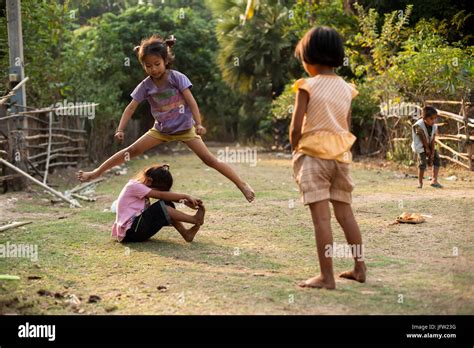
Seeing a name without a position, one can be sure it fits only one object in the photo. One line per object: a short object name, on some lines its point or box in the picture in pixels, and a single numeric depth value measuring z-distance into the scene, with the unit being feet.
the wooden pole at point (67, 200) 29.88
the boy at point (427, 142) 34.14
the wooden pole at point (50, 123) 39.21
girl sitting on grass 19.58
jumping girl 20.54
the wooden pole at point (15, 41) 37.70
